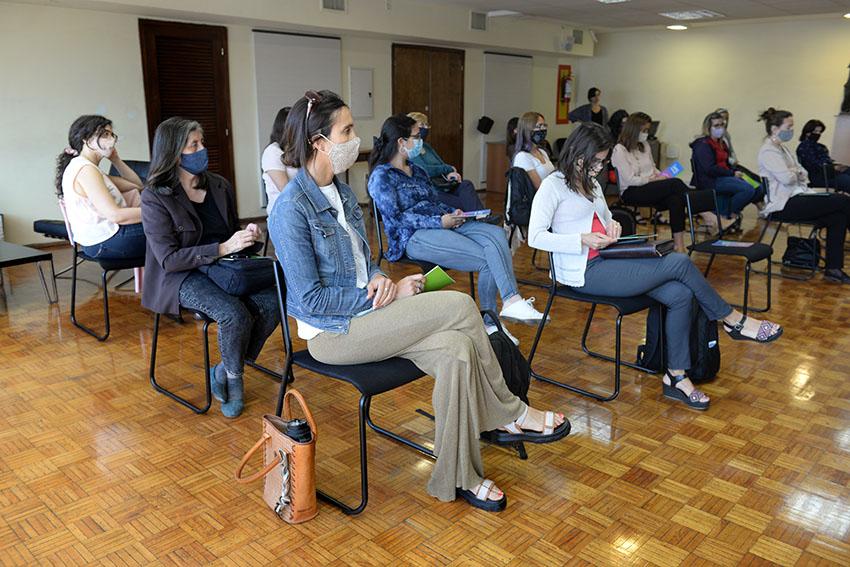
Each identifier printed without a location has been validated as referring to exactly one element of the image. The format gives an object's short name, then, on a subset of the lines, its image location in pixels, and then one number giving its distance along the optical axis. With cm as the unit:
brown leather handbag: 218
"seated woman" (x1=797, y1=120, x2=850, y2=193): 698
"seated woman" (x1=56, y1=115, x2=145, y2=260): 390
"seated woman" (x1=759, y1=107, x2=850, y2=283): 539
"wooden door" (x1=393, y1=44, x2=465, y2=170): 948
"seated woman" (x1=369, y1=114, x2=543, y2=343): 374
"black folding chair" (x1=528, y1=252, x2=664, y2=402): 309
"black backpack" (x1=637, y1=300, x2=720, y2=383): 330
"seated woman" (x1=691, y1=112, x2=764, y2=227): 655
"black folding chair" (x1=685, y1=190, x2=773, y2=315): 427
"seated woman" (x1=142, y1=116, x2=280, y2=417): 294
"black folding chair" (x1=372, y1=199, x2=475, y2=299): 388
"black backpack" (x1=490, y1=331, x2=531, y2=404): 256
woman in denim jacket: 226
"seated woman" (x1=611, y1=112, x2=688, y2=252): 606
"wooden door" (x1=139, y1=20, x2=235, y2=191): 698
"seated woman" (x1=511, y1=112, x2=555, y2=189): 478
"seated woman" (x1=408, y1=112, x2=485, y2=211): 450
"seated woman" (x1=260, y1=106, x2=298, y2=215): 471
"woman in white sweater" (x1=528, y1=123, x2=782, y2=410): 314
